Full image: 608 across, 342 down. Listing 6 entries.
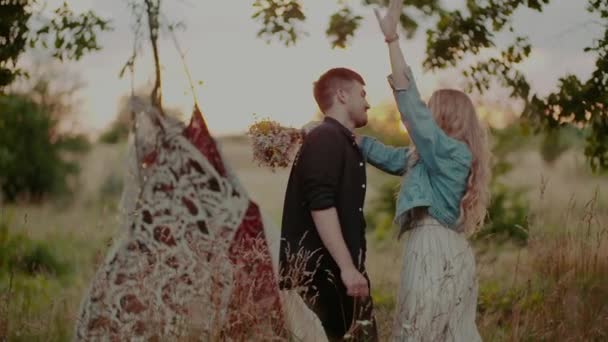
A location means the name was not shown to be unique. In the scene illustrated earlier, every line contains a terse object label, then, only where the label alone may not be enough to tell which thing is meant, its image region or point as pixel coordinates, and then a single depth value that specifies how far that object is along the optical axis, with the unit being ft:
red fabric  15.49
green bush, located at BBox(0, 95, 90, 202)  66.49
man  15.62
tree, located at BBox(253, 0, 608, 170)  21.67
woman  15.81
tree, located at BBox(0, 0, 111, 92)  21.91
